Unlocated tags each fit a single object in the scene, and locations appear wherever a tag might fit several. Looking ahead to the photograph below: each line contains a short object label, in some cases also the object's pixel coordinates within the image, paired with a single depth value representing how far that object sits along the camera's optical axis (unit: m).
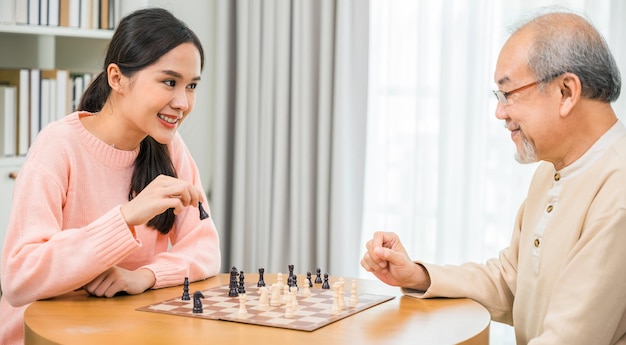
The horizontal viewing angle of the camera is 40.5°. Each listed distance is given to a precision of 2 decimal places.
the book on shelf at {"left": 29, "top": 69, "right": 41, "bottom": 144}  3.28
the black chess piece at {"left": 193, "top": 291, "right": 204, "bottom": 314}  1.90
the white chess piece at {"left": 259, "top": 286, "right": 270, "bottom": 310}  1.94
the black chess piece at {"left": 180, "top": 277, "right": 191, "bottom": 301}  2.04
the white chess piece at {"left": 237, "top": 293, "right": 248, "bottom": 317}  1.87
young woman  2.00
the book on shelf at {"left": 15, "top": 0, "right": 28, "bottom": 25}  3.22
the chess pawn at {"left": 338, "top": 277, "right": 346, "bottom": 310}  1.96
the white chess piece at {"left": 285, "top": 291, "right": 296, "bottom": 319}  1.85
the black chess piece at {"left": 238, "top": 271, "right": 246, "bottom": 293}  2.12
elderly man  1.83
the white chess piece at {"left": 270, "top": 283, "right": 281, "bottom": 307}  1.98
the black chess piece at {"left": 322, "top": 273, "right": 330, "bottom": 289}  2.21
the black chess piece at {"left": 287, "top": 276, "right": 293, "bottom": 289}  2.19
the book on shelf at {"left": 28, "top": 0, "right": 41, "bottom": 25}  3.26
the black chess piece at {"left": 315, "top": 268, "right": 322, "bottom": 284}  2.28
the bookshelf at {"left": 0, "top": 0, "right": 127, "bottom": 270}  3.21
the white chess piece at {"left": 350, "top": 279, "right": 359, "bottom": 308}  2.01
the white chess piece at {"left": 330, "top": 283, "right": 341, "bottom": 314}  1.93
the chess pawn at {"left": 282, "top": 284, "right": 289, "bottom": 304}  1.93
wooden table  1.70
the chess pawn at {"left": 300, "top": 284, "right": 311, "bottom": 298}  2.10
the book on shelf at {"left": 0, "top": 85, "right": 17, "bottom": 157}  3.21
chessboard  1.82
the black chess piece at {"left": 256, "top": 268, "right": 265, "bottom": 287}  2.21
